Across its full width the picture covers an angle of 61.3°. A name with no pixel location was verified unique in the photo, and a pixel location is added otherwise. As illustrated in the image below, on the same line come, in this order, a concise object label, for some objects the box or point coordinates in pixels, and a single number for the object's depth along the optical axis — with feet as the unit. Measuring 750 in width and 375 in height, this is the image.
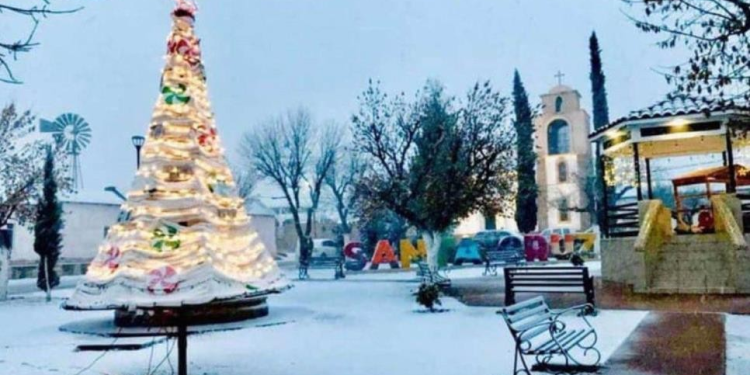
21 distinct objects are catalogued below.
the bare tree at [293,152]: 126.41
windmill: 139.74
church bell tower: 186.21
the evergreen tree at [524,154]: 62.28
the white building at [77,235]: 104.42
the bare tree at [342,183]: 136.98
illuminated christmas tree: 26.43
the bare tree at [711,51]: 17.47
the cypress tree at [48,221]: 69.56
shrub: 40.34
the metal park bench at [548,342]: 20.30
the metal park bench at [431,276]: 51.17
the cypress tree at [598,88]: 131.75
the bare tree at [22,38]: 12.26
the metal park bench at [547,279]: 35.53
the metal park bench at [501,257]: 78.59
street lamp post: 55.26
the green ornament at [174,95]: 33.38
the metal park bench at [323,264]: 81.76
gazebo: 44.11
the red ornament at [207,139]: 33.47
